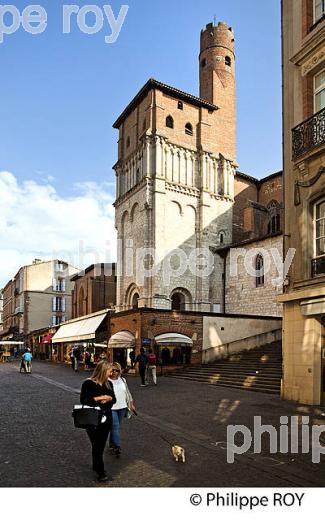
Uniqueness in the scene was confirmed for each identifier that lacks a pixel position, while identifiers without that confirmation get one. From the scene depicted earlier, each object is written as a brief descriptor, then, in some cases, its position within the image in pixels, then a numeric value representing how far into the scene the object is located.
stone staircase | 18.80
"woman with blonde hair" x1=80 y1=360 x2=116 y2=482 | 6.10
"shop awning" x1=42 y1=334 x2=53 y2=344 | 52.48
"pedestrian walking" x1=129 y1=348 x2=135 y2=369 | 27.26
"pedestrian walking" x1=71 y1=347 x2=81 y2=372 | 31.08
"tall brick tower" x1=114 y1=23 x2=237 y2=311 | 41.03
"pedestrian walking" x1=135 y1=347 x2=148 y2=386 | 20.30
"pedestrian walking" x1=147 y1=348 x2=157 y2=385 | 20.62
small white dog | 7.02
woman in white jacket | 7.71
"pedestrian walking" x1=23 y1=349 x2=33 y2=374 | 29.14
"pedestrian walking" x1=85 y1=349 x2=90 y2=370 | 32.34
